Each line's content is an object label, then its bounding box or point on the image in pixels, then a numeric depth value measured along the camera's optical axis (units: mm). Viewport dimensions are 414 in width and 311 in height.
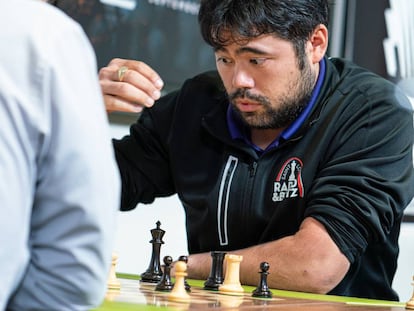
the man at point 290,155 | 2092
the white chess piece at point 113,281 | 1708
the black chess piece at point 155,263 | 1928
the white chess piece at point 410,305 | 1873
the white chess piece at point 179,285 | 1602
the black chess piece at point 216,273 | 1888
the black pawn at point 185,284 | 1791
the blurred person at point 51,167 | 1112
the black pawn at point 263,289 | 1811
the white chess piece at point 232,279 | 1815
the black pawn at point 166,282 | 1750
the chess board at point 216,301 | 1533
